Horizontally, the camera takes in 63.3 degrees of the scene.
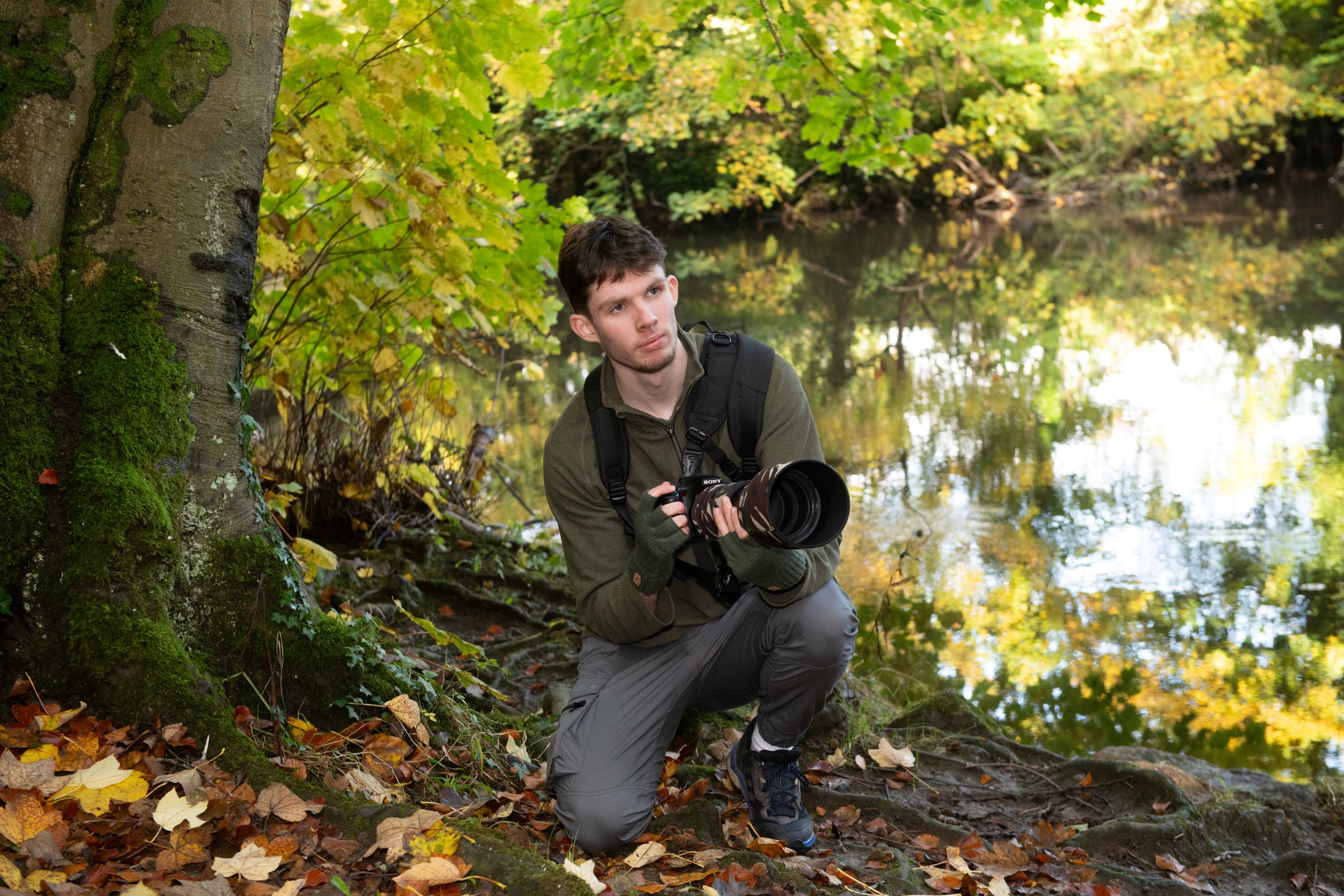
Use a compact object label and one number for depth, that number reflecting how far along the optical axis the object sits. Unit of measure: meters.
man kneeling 2.71
